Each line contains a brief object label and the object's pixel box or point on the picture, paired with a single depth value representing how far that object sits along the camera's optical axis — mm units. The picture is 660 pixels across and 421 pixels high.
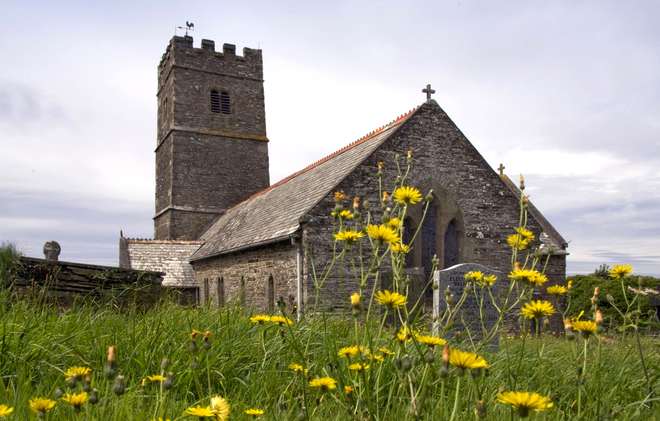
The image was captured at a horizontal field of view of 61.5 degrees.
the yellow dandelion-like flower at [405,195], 3436
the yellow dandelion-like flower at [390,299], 2398
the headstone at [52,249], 13628
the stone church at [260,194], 13820
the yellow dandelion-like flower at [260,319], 3003
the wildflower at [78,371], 2701
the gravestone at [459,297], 9188
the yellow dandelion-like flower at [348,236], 2986
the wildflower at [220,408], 2041
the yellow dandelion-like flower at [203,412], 1917
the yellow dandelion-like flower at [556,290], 3163
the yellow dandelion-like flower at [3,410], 1998
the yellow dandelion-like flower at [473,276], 3622
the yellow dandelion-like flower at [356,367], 2728
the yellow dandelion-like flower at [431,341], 2355
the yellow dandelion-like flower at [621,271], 3375
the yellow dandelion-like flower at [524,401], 1812
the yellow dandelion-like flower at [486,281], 3850
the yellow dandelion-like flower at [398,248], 2988
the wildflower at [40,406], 2168
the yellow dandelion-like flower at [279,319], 2891
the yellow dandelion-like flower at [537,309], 2539
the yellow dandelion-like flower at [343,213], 3450
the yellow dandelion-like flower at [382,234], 2811
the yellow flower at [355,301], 2314
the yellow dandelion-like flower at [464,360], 1992
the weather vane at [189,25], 30742
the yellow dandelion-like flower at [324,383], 2539
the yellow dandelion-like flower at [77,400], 2146
